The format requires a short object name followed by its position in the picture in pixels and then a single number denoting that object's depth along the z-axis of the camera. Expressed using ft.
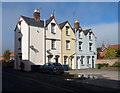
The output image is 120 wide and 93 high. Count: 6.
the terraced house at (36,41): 81.46
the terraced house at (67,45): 94.81
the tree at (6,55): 178.57
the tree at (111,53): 142.82
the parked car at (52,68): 66.34
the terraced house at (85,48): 103.46
